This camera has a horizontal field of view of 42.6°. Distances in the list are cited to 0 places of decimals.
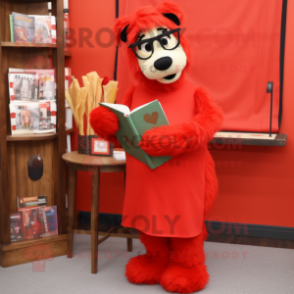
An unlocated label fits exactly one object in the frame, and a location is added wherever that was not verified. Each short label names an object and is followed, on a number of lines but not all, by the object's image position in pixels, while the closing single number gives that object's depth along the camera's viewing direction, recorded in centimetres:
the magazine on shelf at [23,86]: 209
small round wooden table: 201
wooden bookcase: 209
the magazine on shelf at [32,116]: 211
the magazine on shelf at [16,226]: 217
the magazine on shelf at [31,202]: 221
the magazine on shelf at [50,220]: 225
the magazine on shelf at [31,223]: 220
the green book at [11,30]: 206
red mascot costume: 173
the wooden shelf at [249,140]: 221
